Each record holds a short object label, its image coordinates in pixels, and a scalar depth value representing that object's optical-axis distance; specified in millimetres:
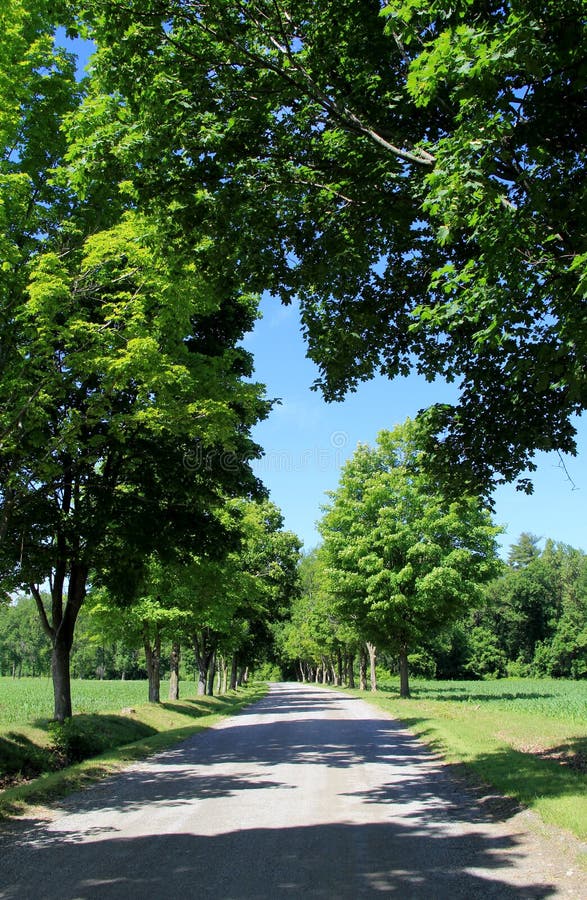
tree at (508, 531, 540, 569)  115188
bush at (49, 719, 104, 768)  13000
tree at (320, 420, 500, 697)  28062
